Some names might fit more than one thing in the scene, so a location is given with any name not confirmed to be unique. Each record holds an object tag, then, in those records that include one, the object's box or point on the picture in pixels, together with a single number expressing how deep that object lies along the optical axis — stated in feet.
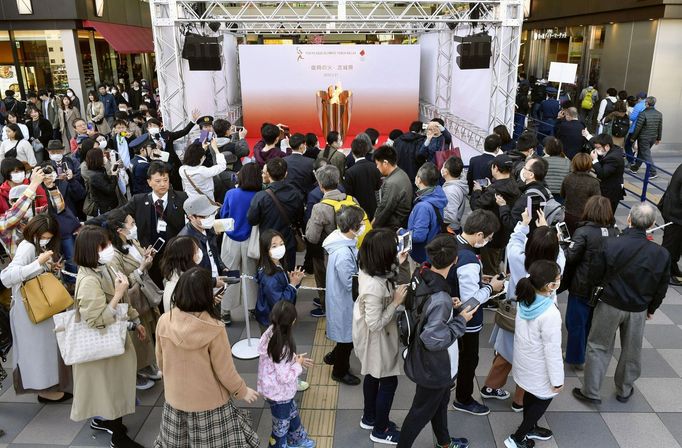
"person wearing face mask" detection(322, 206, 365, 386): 12.16
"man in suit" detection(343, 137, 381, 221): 19.43
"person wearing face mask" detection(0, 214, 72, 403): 11.80
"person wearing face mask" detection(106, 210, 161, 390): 12.55
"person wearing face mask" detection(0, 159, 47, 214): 17.04
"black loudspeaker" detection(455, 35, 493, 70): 30.27
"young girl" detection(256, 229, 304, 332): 12.62
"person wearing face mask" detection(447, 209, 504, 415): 10.85
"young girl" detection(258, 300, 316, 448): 10.30
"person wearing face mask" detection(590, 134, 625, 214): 20.65
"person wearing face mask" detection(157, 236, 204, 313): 11.13
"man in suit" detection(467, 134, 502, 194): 19.47
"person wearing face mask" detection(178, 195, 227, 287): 13.51
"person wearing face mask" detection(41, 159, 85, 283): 16.61
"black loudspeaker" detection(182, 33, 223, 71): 29.78
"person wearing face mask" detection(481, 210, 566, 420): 12.03
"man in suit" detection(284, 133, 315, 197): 19.04
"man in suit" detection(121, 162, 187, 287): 15.26
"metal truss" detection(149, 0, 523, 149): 29.58
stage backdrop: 43.68
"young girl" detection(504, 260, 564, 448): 10.55
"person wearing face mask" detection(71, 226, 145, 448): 10.68
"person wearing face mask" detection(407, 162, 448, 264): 15.30
